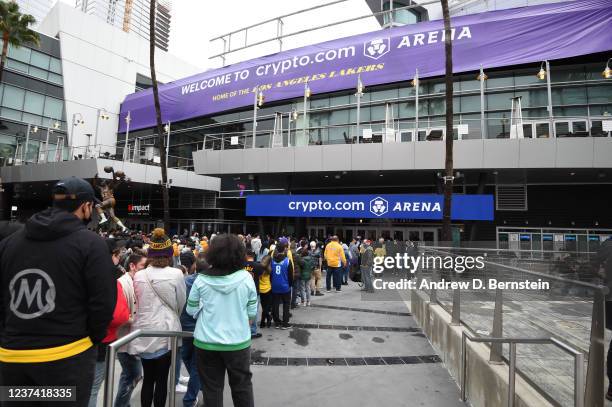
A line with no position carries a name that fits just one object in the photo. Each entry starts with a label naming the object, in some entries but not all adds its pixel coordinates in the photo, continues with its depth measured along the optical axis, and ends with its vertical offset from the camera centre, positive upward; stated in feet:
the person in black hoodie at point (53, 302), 6.88 -1.84
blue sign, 49.44 +2.95
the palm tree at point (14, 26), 73.92 +41.29
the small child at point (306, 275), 31.81 -4.92
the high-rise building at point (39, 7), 273.54 +177.21
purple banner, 56.85 +33.96
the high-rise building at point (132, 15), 435.00 +266.85
